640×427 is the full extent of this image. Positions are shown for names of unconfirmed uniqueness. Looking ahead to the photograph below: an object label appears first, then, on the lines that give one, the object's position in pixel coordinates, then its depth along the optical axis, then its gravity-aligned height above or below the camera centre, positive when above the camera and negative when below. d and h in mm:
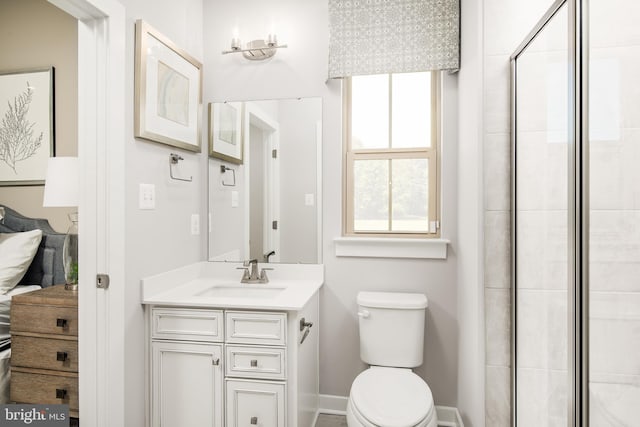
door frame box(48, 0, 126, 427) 1500 +10
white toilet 1614 -692
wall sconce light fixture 2154 +995
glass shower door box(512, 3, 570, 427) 1218 -36
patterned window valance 1988 +998
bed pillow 2191 -253
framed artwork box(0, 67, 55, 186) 2451 +607
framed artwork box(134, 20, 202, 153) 1654 +631
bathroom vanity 1579 -648
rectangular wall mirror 2199 +208
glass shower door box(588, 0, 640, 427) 947 +4
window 2131 +352
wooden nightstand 1625 -611
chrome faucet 2084 -346
